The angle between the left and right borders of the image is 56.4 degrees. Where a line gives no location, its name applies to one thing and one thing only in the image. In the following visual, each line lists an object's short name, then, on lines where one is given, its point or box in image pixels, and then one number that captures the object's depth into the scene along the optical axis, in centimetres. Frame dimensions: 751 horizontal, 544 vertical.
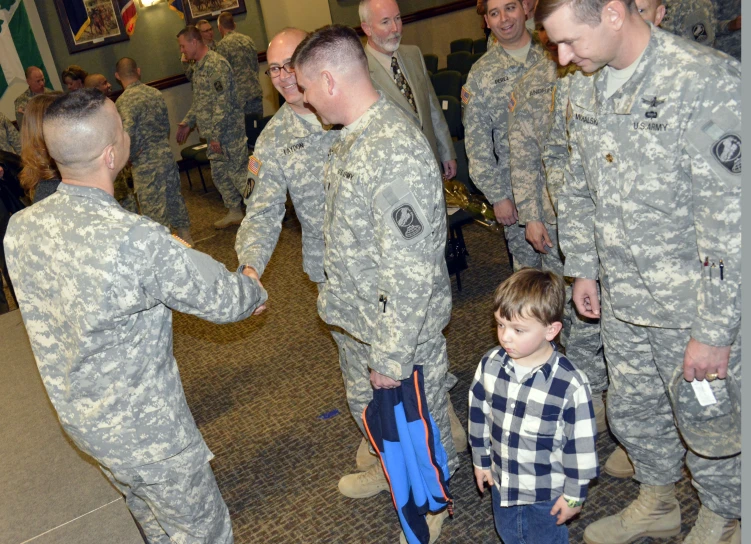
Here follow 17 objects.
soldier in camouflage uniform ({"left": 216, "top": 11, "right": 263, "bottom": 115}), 812
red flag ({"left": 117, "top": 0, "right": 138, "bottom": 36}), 908
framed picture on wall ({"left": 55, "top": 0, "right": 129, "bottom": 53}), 885
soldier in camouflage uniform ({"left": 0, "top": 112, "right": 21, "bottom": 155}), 687
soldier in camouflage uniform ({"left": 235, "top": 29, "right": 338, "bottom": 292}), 276
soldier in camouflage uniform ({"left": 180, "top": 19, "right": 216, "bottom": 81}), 782
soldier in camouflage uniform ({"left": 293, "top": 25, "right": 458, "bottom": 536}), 214
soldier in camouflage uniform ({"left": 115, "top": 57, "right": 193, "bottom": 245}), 591
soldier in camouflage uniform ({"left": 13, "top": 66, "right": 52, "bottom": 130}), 734
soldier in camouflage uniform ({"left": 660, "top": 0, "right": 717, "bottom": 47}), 457
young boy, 203
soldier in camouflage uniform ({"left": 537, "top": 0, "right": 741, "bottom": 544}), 184
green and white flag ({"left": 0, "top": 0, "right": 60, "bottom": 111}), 855
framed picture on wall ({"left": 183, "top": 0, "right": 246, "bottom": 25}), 936
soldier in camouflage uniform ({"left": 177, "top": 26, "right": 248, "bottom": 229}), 669
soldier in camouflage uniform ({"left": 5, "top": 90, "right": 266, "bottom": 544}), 193
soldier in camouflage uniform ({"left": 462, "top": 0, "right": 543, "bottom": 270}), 349
